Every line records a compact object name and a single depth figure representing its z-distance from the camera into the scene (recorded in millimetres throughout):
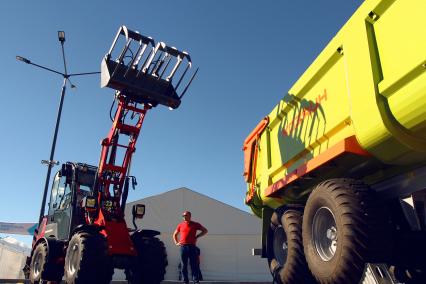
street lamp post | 11816
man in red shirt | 7508
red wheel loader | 7691
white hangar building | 20000
